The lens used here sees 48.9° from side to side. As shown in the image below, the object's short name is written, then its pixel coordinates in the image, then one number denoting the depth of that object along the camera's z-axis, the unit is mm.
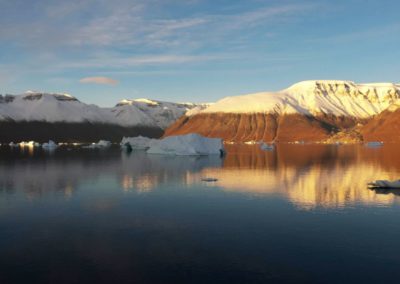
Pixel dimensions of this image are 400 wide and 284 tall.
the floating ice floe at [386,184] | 57219
